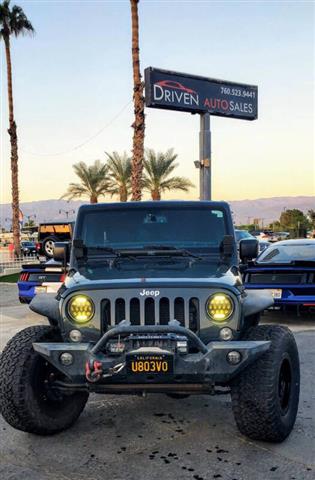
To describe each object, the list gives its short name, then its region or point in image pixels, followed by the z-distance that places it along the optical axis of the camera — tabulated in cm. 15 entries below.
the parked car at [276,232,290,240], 5726
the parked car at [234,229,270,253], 1830
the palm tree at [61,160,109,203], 3466
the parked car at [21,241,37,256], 3630
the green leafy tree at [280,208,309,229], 8056
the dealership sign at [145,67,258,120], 2186
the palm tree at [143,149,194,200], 3147
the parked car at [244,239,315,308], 826
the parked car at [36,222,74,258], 2302
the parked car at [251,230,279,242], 4218
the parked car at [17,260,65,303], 909
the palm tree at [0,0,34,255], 2526
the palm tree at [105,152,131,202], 3309
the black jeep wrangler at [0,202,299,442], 368
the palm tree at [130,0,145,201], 1809
